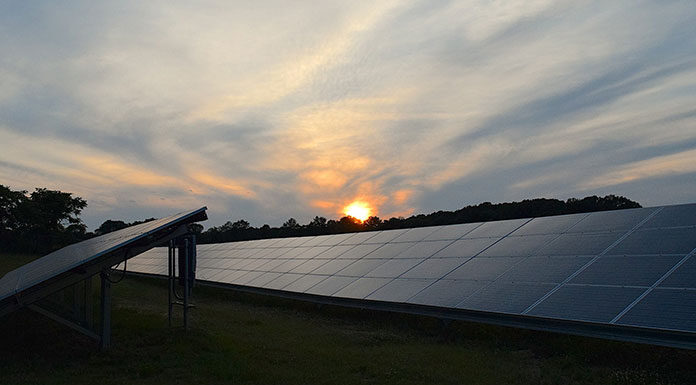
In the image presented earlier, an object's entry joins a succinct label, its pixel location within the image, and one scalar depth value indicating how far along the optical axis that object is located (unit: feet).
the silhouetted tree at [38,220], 224.74
